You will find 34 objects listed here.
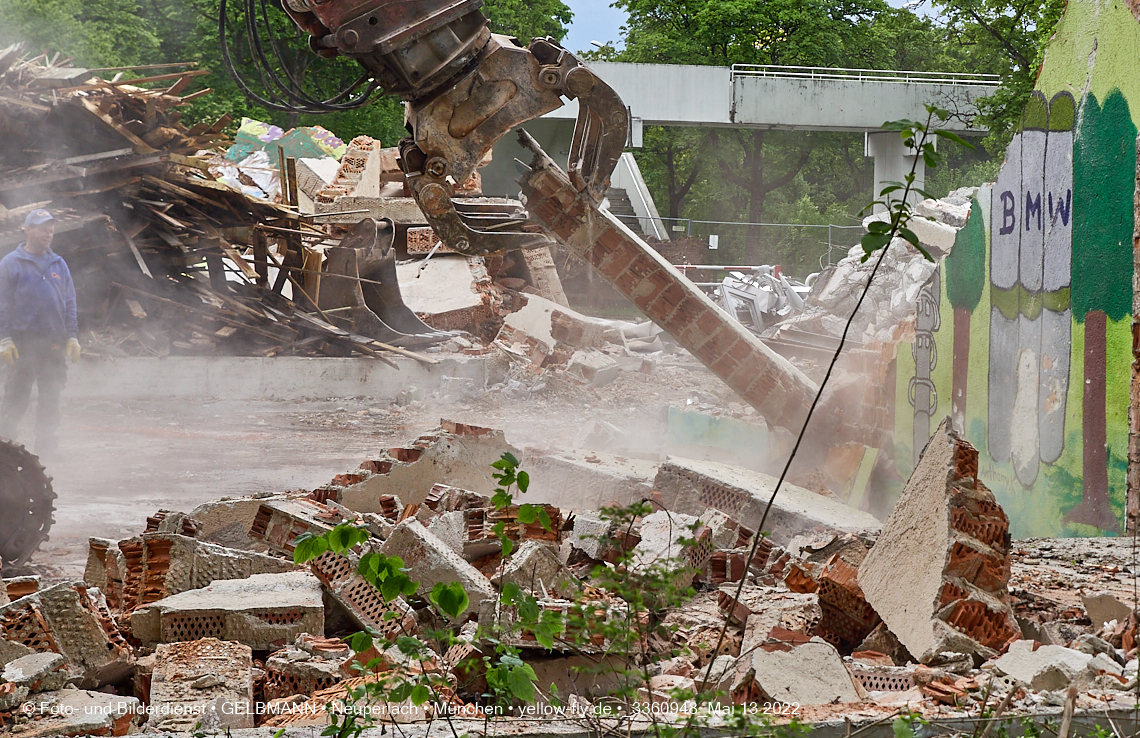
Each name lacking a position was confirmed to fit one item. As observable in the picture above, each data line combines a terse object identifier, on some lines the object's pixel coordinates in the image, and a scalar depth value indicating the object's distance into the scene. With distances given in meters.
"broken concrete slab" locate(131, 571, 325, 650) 7.65
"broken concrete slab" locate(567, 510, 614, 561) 9.87
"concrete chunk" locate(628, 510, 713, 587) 9.38
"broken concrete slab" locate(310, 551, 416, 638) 8.23
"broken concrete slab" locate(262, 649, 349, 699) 6.95
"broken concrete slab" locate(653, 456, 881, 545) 12.52
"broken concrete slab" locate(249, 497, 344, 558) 9.70
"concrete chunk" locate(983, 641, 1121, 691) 5.85
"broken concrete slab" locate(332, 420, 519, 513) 12.27
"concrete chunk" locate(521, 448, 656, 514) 14.19
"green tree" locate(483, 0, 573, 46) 71.00
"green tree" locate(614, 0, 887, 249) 71.06
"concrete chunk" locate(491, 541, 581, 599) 8.35
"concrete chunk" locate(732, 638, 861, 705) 6.23
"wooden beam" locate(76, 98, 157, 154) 23.05
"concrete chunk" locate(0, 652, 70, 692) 6.37
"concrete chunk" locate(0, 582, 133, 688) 7.18
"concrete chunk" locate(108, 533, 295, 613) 8.68
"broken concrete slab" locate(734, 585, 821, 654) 7.63
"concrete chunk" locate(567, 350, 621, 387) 28.95
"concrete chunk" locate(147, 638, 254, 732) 6.13
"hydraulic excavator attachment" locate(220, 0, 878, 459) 13.20
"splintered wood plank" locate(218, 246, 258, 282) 26.52
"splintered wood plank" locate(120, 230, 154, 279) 24.47
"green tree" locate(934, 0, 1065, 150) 32.59
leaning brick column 15.71
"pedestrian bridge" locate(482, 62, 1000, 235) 52.06
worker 15.71
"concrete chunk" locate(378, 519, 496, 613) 8.09
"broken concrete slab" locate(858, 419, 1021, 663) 6.84
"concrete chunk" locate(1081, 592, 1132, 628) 7.14
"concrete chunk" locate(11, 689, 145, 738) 5.78
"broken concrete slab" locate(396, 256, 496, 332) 32.19
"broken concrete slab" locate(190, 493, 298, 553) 10.67
